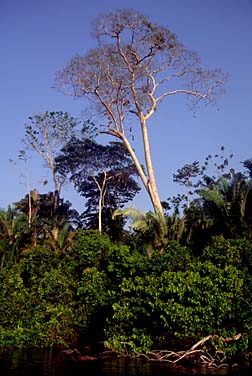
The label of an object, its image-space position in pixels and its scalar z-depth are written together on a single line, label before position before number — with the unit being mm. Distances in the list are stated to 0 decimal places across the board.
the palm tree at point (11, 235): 19328
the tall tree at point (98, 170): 28797
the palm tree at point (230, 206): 16203
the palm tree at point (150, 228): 17656
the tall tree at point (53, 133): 27844
